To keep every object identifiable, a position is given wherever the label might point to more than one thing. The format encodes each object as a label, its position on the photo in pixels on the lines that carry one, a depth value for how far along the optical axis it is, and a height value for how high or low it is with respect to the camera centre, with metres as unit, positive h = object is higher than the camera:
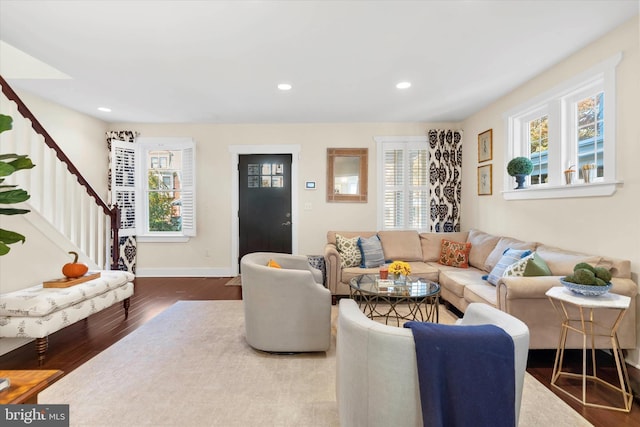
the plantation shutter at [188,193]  5.46 +0.35
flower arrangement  3.07 -0.53
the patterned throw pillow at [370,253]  4.30 -0.53
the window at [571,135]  2.64 +0.79
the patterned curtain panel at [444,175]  5.27 +0.62
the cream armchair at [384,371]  1.26 -0.64
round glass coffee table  2.78 -0.68
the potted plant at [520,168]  3.57 +0.50
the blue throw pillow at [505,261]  3.12 -0.47
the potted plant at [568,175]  3.02 +0.35
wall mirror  5.43 +0.66
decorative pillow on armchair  2.92 -0.46
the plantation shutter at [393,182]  5.43 +0.52
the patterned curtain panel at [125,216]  5.30 -0.04
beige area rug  1.92 -1.19
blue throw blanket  1.21 -0.62
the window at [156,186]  5.36 +0.46
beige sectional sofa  2.41 -0.63
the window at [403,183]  5.41 +0.50
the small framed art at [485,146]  4.47 +0.96
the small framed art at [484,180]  4.49 +0.47
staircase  2.91 +0.24
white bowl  2.03 -0.48
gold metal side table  1.99 -0.82
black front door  5.56 +0.21
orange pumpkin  3.05 -0.53
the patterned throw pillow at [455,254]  4.23 -0.54
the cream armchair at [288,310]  2.64 -0.79
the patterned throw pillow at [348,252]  4.27 -0.52
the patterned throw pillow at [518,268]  2.76 -0.48
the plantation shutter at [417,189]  5.42 +0.40
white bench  2.52 -0.78
